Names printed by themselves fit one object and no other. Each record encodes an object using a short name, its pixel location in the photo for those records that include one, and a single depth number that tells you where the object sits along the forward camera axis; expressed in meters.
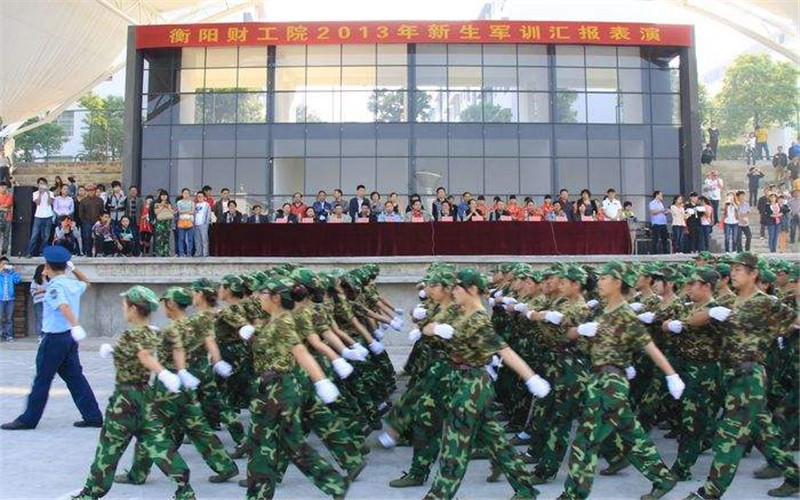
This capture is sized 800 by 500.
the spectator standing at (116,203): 18.03
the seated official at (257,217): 19.20
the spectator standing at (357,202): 18.92
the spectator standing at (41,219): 16.75
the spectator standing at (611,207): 18.89
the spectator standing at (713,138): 28.00
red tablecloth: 16.91
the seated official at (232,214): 18.88
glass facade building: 26.81
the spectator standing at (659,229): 18.84
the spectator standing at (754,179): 23.03
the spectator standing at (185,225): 17.48
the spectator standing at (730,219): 18.31
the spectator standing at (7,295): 15.57
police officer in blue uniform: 8.23
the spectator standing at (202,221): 17.52
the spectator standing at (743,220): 18.39
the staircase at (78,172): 29.89
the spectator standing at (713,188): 20.33
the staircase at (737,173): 27.39
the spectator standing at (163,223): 17.69
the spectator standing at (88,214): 17.17
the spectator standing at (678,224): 18.42
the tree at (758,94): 55.31
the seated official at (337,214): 18.08
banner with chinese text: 26.52
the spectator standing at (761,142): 28.62
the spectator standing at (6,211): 17.08
